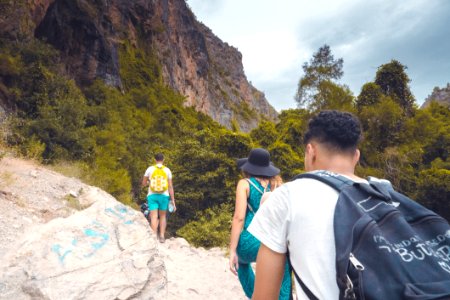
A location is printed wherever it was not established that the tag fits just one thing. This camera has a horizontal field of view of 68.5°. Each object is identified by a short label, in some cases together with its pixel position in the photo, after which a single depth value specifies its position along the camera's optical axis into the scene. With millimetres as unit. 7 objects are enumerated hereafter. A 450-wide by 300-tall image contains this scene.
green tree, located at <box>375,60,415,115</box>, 23438
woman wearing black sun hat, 2604
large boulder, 2385
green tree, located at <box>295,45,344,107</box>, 20656
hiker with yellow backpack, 6391
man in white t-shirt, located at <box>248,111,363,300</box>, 970
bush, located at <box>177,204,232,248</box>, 9078
